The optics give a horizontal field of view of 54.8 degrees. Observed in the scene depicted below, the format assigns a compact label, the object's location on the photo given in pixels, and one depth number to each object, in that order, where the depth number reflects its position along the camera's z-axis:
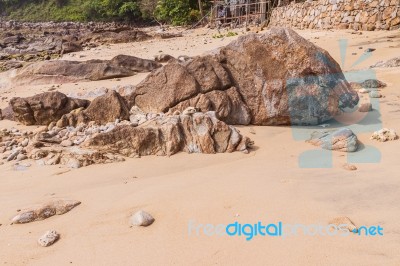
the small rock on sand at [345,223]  2.35
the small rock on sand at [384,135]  3.95
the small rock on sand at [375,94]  5.65
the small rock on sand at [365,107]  5.08
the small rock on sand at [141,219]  2.65
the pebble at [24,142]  4.78
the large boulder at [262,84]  4.58
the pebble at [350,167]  3.31
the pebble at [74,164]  3.92
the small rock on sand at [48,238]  2.54
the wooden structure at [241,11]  18.28
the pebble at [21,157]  4.32
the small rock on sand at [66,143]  4.43
